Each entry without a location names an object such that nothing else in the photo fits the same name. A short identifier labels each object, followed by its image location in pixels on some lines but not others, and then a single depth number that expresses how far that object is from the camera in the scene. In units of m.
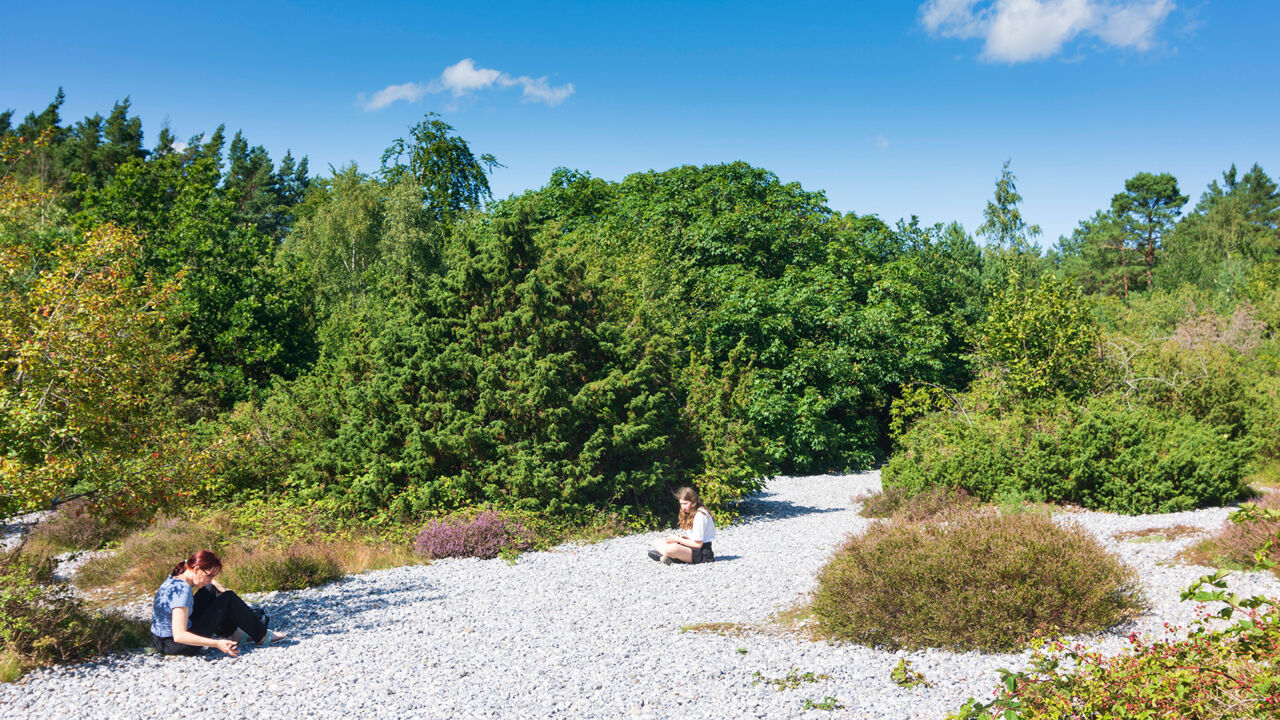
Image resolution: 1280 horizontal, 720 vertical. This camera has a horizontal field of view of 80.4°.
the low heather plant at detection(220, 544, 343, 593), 8.76
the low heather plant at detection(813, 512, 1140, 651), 6.11
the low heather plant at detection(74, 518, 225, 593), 9.03
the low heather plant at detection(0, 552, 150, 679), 5.87
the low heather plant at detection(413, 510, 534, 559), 10.47
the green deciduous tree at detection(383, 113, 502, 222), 26.47
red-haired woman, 6.34
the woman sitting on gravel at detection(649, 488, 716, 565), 10.00
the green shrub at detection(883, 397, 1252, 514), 11.82
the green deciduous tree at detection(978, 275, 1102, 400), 14.57
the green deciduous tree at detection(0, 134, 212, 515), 5.91
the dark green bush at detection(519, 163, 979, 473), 20.09
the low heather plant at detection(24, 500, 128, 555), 11.22
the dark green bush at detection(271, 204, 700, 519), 11.59
